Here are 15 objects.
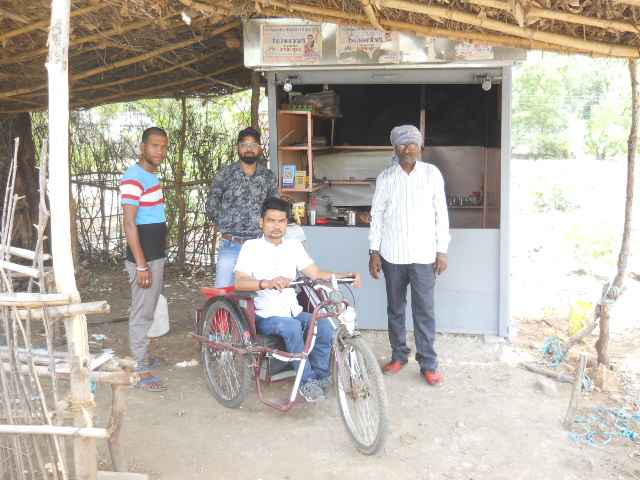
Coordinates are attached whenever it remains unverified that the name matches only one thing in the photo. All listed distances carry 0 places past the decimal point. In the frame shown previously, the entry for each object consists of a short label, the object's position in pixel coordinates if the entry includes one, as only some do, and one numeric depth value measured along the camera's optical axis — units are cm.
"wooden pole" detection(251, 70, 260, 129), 643
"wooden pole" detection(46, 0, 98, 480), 246
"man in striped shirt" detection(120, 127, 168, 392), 420
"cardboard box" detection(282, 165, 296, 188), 546
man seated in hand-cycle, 379
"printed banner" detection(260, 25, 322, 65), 498
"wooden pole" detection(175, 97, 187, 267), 750
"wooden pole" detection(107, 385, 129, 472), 292
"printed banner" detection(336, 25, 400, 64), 488
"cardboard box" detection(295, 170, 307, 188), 547
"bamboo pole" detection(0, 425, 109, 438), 251
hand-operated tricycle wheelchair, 338
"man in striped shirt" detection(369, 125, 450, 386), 441
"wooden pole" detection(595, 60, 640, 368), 462
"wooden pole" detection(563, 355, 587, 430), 378
